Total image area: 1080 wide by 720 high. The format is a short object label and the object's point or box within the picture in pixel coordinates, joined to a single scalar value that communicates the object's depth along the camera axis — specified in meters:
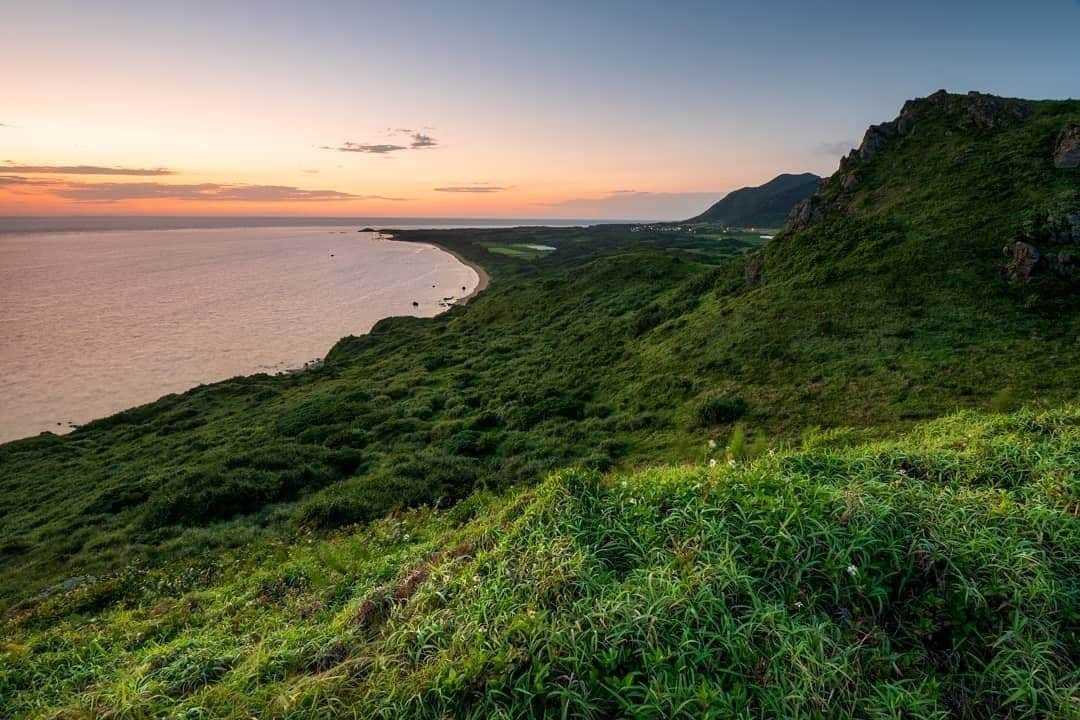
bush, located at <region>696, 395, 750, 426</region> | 18.02
